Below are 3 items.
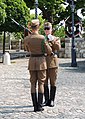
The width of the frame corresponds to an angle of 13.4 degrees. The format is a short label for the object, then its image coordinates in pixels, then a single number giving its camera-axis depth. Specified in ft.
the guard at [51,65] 24.08
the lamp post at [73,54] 69.52
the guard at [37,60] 23.25
